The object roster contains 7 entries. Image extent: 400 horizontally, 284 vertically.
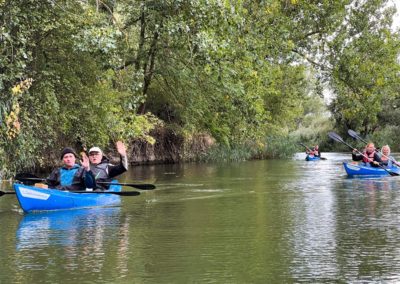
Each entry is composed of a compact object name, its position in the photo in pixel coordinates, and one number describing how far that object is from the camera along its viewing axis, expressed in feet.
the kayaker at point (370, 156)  70.18
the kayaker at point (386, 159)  70.03
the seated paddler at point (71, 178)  42.78
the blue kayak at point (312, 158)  116.57
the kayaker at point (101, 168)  45.37
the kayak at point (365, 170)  69.10
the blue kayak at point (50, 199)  39.59
